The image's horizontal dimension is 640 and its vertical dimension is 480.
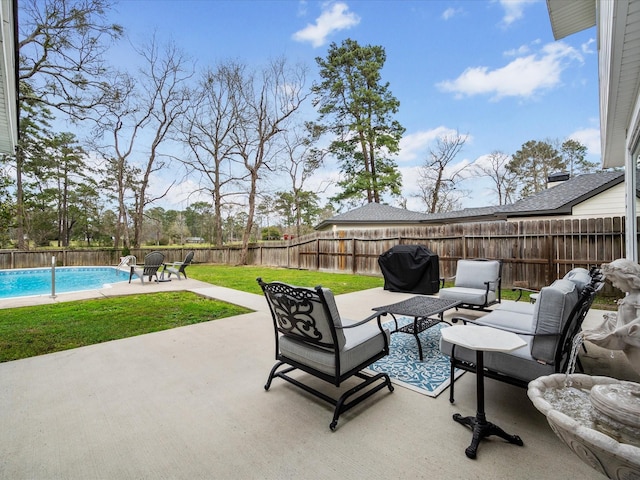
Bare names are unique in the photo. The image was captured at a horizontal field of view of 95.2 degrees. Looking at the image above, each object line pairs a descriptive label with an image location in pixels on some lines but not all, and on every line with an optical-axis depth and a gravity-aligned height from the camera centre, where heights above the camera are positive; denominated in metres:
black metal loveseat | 2.04 -0.75
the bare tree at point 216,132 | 18.11 +7.17
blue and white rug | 2.65 -1.31
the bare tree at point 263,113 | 17.77 +8.04
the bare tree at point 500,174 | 21.80 +4.95
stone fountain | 0.92 -0.69
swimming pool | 9.31 -1.39
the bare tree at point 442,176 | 19.72 +4.63
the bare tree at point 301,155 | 20.22 +6.33
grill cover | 7.16 -0.75
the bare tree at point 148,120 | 17.50 +7.69
